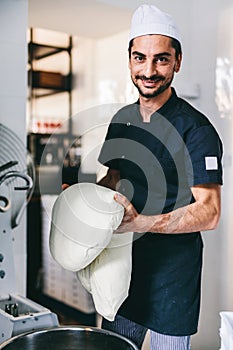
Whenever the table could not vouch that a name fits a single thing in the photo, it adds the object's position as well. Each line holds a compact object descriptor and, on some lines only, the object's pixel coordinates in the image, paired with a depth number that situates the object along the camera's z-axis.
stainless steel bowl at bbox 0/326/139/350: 1.35
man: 1.57
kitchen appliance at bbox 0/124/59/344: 1.40
